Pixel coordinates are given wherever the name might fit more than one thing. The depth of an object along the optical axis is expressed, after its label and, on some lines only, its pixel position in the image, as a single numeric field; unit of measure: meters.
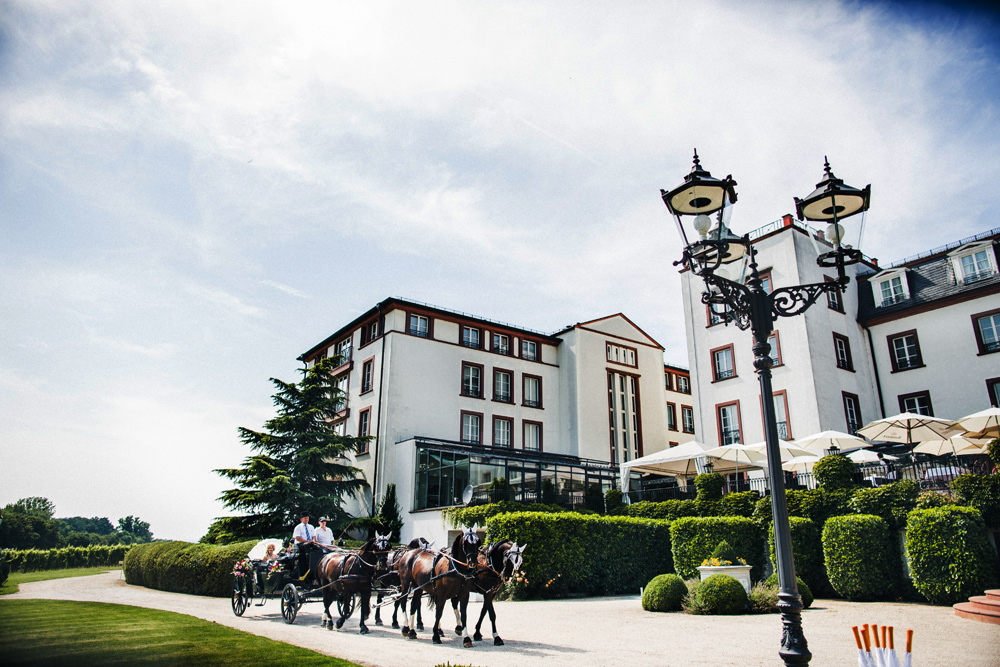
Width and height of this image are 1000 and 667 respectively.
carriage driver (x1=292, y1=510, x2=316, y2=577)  13.46
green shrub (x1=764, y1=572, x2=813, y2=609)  14.74
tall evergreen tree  27.86
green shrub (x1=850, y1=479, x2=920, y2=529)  16.08
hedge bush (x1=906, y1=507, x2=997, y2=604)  13.87
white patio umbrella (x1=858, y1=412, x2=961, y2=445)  20.88
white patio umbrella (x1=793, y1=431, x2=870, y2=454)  22.34
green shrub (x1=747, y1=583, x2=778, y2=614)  14.41
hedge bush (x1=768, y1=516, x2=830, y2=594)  17.12
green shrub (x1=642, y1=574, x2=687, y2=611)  15.34
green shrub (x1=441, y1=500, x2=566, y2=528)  22.38
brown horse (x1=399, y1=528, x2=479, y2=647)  10.40
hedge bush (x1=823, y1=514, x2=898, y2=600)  15.78
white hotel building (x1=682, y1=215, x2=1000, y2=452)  27.27
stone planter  15.81
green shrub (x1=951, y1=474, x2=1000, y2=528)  14.70
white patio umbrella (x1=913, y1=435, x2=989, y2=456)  21.03
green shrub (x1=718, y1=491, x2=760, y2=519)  20.16
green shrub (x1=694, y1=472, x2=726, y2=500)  22.16
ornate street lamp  7.65
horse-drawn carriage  10.42
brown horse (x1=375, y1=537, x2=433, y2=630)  12.09
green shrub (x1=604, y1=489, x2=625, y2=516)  26.95
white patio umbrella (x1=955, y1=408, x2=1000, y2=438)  19.99
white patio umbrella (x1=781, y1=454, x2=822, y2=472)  22.18
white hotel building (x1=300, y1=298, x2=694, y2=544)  30.39
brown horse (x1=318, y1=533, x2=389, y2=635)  11.80
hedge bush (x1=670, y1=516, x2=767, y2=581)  18.46
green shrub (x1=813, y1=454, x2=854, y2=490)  17.73
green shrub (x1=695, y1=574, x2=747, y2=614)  14.25
